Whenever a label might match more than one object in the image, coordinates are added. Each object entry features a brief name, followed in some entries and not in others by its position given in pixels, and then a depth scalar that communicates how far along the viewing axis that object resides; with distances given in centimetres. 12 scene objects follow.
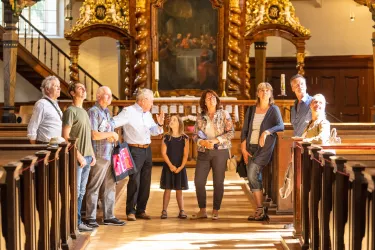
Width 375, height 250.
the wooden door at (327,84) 2366
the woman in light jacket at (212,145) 1038
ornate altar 1944
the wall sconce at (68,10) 2327
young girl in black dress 1050
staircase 2272
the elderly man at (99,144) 970
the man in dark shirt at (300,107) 990
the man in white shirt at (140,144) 1034
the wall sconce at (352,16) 2324
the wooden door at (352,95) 2352
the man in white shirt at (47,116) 883
